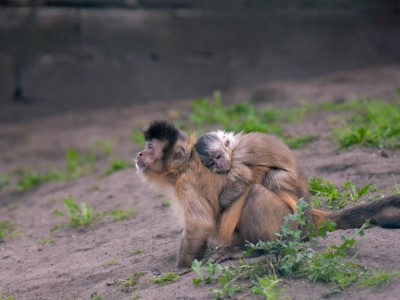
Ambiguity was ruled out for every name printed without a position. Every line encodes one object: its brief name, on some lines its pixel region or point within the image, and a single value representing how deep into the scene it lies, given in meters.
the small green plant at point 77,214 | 16.16
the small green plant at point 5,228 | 16.56
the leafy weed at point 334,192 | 13.03
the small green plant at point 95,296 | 11.24
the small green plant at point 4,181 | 20.64
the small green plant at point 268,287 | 9.46
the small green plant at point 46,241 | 15.52
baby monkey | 11.91
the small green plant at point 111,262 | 12.90
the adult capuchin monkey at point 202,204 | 11.46
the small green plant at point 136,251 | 13.26
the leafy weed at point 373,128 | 16.56
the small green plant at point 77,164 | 20.53
